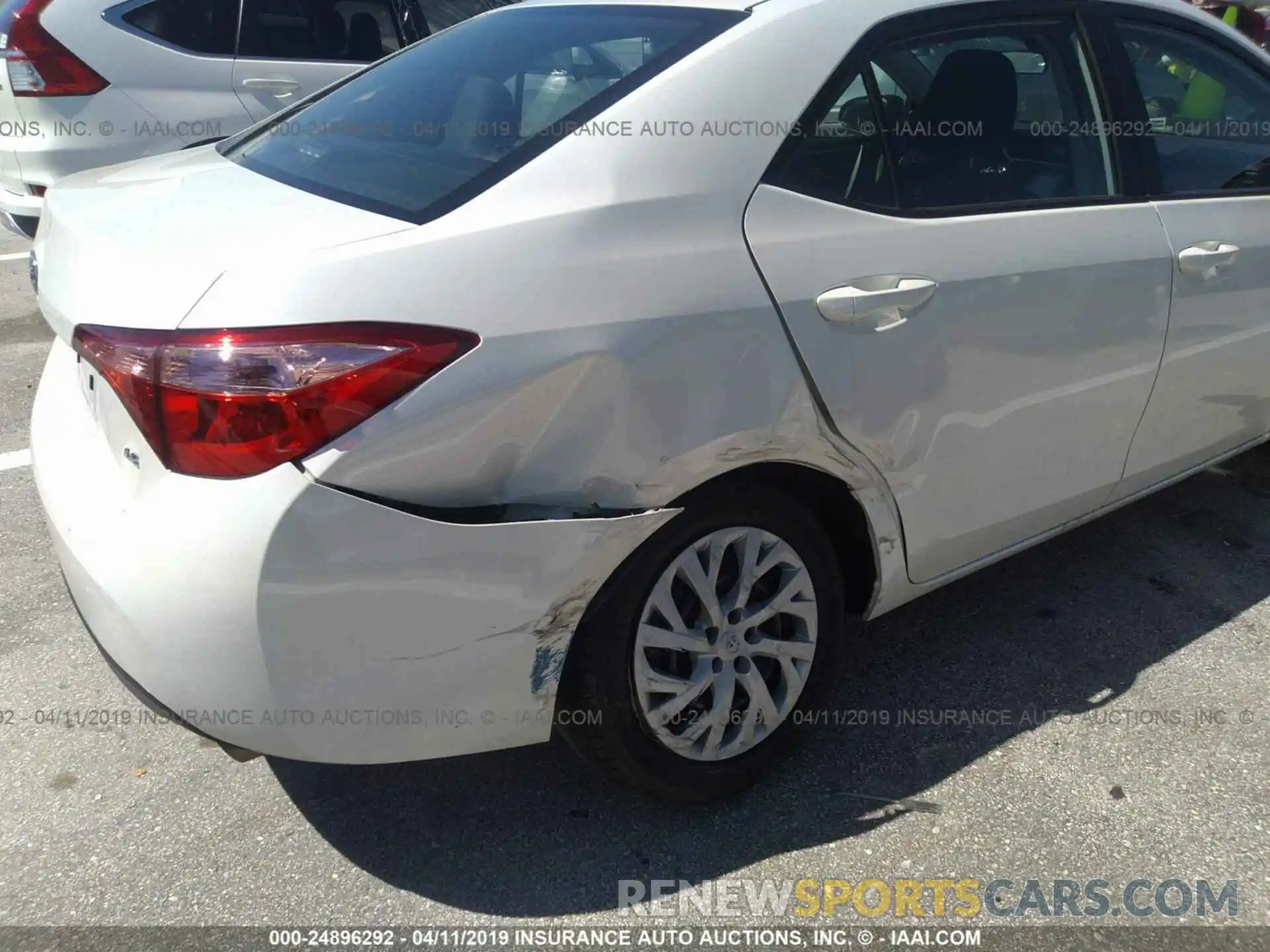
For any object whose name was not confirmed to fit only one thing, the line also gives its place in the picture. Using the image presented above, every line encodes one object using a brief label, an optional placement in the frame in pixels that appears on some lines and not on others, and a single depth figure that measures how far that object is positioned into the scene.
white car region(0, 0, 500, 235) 5.06
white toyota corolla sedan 1.73
